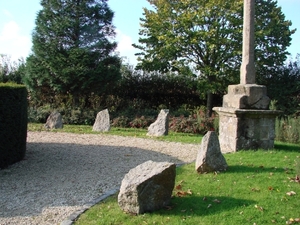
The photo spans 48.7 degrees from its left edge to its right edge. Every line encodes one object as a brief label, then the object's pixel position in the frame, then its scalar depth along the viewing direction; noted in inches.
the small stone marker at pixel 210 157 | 231.3
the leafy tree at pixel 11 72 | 745.6
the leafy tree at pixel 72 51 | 622.8
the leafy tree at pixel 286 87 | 644.7
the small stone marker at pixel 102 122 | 495.5
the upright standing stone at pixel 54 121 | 514.6
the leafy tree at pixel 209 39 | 622.8
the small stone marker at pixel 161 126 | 466.0
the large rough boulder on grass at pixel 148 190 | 170.4
